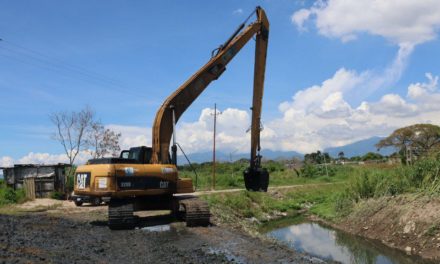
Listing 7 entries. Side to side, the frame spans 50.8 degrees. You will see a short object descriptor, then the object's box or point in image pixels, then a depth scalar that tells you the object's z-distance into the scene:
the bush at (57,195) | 23.70
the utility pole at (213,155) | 34.14
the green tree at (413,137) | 51.80
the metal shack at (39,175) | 24.11
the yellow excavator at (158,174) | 13.52
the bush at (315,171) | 48.81
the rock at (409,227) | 14.87
